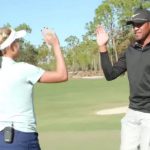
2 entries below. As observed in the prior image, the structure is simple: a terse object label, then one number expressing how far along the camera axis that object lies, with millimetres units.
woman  4289
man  5457
